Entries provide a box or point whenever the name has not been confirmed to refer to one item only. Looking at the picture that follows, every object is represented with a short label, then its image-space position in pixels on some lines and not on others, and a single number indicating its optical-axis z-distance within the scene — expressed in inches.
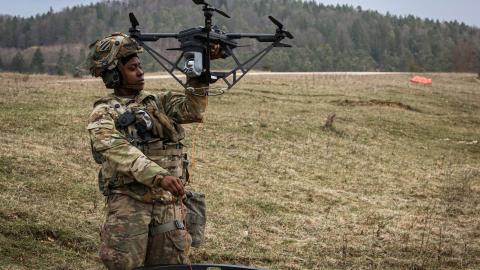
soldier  158.9
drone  180.7
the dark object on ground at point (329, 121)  725.0
